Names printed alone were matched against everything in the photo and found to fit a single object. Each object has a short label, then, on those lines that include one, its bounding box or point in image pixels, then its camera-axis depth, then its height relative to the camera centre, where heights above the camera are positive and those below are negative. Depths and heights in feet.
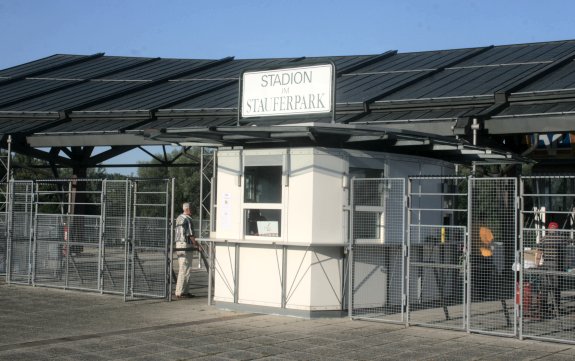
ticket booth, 43.75 +0.62
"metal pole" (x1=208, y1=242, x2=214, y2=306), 49.98 -2.51
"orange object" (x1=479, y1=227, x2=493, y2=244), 44.19 +0.01
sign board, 45.14 +8.17
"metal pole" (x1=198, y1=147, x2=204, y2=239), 71.49 +3.00
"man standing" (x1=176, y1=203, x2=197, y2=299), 53.98 -1.20
